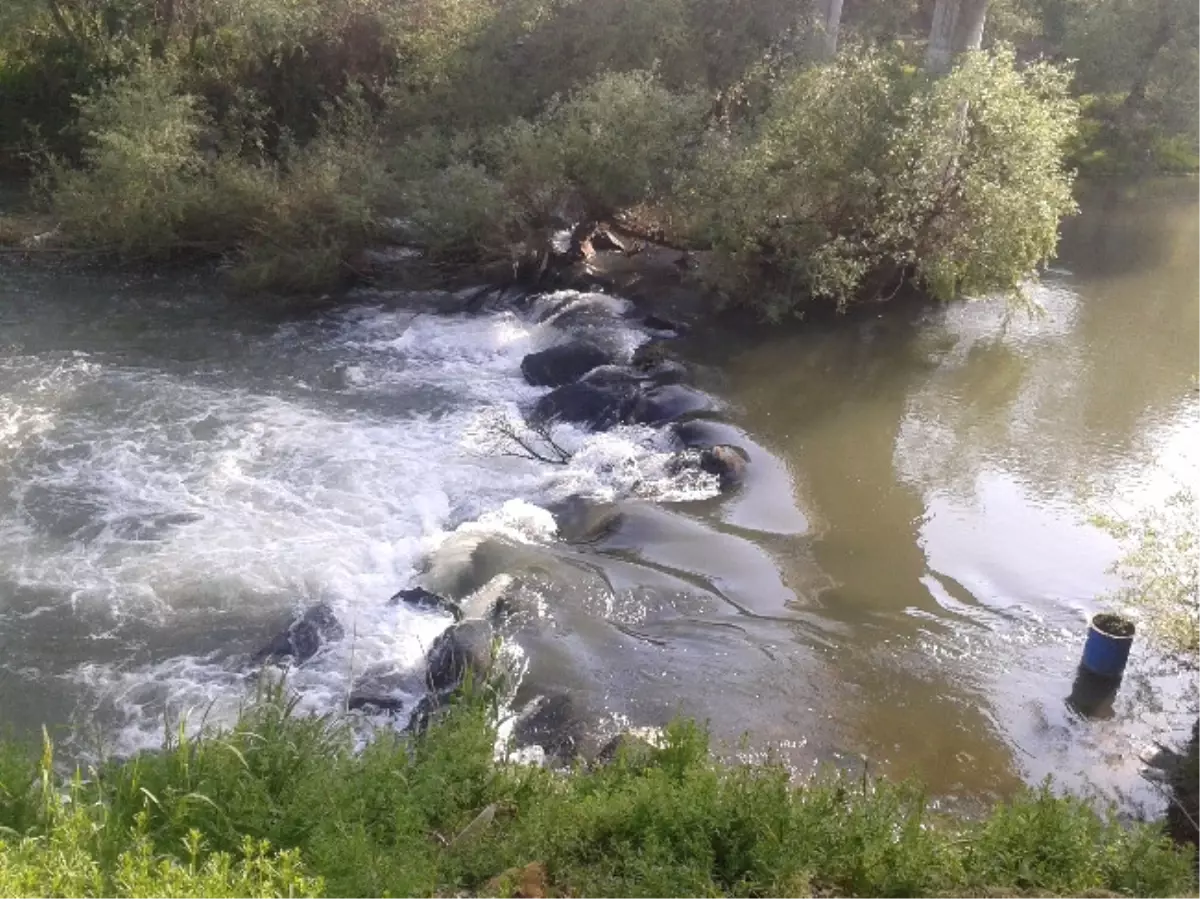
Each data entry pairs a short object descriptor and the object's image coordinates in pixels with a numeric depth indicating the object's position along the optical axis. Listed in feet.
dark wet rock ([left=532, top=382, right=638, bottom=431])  51.98
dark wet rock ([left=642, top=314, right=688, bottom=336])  62.18
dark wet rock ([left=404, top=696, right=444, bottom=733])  29.61
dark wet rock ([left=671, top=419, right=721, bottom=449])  48.37
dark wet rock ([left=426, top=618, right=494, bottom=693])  31.94
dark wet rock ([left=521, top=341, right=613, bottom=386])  57.31
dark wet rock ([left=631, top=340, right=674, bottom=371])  56.70
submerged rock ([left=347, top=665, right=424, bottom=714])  32.01
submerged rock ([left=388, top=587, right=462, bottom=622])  36.78
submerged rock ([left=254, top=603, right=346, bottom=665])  34.32
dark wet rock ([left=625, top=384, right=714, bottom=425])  51.42
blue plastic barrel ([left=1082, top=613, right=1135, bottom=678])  32.07
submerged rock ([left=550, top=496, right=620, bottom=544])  41.34
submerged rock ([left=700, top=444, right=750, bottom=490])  44.96
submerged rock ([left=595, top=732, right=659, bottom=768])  24.71
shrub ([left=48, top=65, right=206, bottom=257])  64.85
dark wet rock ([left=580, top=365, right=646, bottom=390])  54.54
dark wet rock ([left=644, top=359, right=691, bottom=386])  54.70
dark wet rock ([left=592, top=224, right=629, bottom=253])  73.56
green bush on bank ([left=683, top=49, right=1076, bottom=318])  55.72
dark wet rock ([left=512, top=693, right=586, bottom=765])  29.94
